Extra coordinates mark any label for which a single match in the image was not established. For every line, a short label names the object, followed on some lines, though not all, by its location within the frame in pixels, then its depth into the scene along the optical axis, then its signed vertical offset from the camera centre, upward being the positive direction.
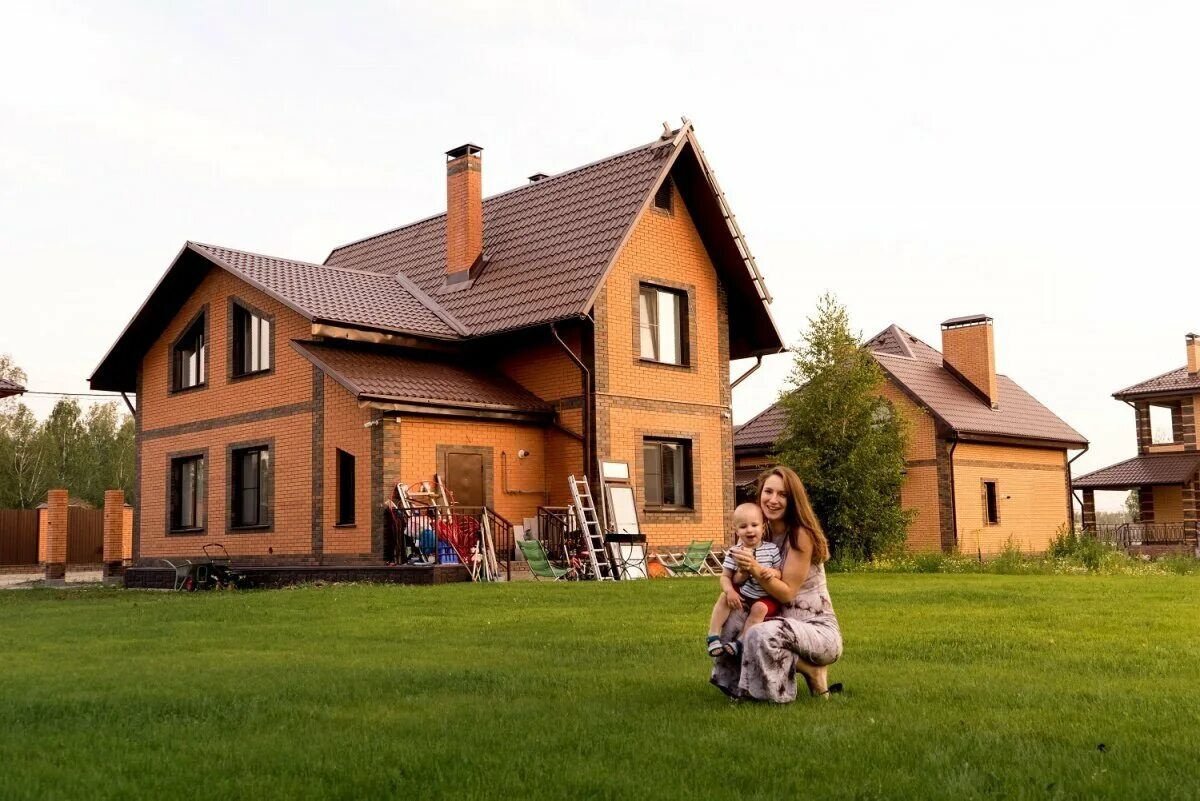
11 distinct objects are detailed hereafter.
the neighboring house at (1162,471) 40.56 +1.98
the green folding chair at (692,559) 21.14 -0.31
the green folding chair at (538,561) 19.08 -0.25
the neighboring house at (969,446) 32.41 +2.44
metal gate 37.31 +0.58
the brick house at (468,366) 20.33 +3.20
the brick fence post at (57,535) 26.52 +0.46
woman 6.21 -0.42
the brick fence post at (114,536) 26.88 +0.41
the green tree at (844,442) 23.28 +1.81
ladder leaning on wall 19.59 +0.17
